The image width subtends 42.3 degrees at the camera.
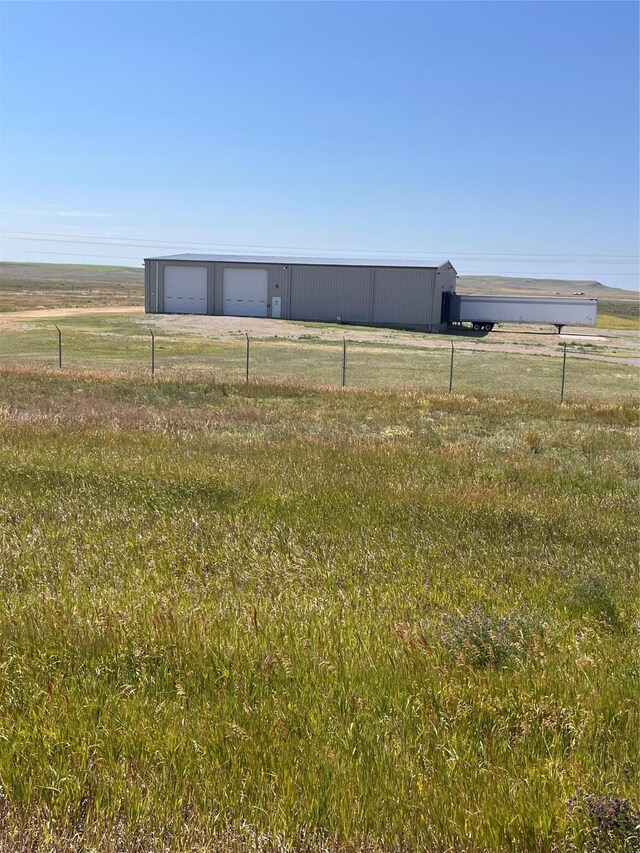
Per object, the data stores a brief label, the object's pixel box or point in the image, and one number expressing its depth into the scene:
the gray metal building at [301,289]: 71.81
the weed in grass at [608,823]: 3.25
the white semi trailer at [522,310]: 74.81
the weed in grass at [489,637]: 5.11
